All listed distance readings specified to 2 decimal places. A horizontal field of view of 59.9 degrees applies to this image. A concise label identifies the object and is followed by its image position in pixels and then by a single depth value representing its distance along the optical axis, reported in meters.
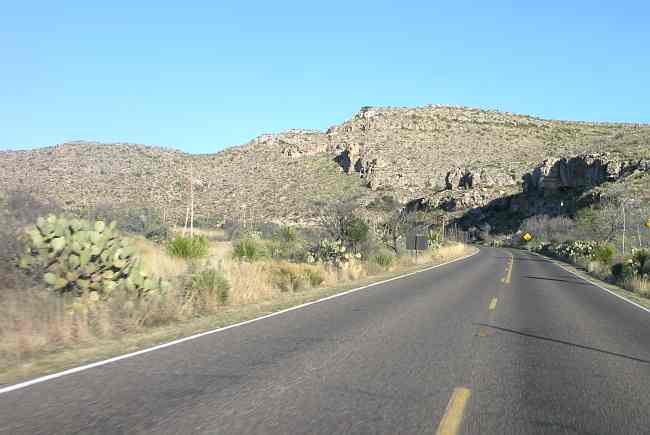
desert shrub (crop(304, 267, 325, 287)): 19.28
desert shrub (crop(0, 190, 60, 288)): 9.73
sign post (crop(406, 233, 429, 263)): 35.06
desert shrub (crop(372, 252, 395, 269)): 28.42
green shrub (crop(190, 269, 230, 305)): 13.05
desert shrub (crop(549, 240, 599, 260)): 43.96
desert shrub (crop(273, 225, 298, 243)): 31.14
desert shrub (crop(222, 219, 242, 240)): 34.67
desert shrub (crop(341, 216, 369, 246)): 28.72
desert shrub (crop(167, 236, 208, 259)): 21.17
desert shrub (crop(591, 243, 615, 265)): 33.50
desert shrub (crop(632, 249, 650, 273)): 26.42
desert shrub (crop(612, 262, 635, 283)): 25.43
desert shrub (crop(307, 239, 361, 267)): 24.83
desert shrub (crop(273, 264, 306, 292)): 17.67
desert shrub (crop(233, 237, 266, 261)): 23.11
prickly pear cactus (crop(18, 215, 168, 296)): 10.23
